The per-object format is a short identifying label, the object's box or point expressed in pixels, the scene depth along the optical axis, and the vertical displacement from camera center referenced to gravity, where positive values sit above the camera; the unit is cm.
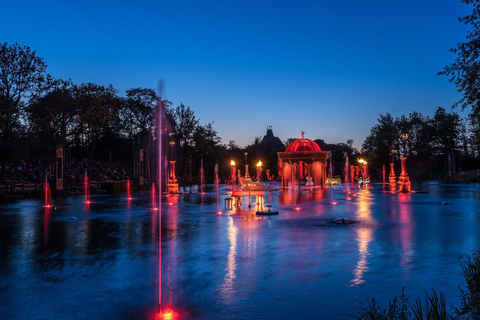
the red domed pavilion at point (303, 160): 4578 +151
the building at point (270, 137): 11680 +1035
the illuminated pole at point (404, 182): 3651 -90
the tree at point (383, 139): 8563 +670
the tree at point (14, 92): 2934 +709
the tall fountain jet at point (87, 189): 3205 -107
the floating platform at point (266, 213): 1858 -169
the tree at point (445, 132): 8069 +744
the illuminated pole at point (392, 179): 5728 -95
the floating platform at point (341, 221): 1554 -176
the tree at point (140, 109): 7269 +1173
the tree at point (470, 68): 1276 +317
